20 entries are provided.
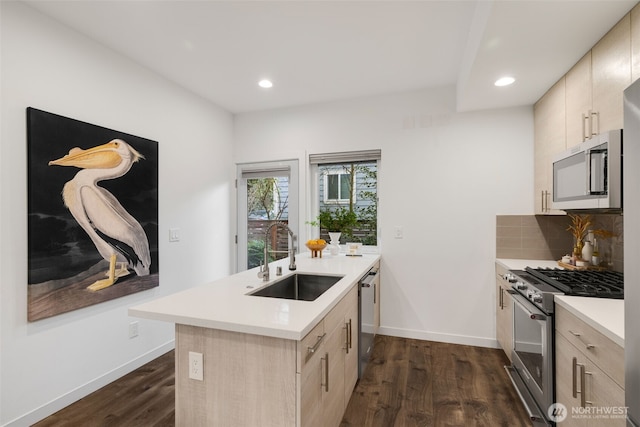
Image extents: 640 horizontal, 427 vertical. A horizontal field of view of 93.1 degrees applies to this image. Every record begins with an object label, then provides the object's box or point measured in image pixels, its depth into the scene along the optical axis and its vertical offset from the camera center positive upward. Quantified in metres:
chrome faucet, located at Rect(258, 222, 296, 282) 1.93 -0.37
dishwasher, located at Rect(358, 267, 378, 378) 2.21 -0.81
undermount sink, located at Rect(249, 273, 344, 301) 2.15 -0.53
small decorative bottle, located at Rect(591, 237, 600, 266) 2.23 -0.34
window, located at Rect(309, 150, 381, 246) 3.41 +0.21
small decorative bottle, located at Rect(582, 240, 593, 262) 2.29 -0.30
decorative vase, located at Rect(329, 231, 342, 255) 3.27 -0.31
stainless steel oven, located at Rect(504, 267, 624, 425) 1.67 -0.65
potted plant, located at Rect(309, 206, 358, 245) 3.39 -0.10
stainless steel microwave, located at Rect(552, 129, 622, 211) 1.47 +0.21
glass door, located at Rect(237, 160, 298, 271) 3.69 +0.08
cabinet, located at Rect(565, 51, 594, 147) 1.91 +0.74
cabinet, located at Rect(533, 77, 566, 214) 2.31 +0.61
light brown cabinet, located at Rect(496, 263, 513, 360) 2.39 -0.85
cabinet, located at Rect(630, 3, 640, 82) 1.45 +0.82
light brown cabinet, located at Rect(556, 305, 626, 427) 1.14 -0.70
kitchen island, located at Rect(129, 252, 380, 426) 1.19 -0.61
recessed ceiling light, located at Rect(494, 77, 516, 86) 2.32 +1.03
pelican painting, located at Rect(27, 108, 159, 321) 1.90 -0.01
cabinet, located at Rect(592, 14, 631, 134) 1.55 +0.76
